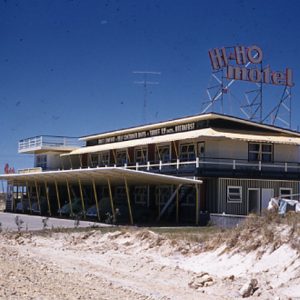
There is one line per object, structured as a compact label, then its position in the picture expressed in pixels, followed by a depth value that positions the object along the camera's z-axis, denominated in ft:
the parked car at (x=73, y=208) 145.38
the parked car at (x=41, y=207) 163.89
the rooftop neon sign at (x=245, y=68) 144.05
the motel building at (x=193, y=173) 122.42
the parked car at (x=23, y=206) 176.86
